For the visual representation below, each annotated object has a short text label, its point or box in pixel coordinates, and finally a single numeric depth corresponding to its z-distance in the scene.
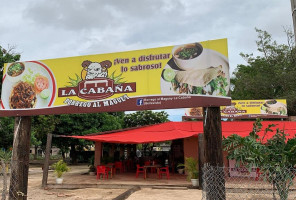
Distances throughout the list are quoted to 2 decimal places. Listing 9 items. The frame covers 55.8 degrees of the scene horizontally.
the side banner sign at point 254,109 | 17.17
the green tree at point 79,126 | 22.53
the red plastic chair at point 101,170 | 12.22
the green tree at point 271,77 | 24.45
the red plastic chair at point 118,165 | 14.71
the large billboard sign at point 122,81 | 5.46
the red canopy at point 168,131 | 11.59
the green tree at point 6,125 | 14.88
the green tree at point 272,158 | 4.14
